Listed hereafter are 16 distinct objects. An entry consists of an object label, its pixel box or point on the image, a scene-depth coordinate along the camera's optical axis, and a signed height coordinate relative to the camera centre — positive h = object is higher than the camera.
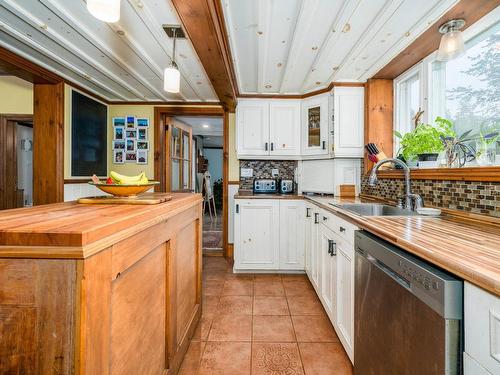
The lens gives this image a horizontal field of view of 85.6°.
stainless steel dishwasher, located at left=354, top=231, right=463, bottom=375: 0.75 -0.46
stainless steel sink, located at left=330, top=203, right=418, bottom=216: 1.99 -0.20
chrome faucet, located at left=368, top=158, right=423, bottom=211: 1.75 -0.05
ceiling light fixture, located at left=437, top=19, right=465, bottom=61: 1.69 +0.89
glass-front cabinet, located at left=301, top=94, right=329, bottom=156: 3.07 +0.68
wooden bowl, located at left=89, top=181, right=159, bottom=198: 1.34 -0.03
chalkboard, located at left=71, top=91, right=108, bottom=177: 3.10 +0.57
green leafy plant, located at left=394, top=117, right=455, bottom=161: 1.85 +0.32
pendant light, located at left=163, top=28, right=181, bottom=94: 1.83 +0.71
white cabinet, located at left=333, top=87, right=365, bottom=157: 2.88 +0.66
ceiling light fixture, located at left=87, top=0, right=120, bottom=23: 1.07 +0.70
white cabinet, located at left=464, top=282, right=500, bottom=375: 0.62 -0.36
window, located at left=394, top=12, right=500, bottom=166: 1.61 +0.68
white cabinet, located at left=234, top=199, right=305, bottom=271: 3.05 -0.57
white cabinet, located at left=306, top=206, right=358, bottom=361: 1.58 -0.62
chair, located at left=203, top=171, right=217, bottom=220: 6.86 -0.16
